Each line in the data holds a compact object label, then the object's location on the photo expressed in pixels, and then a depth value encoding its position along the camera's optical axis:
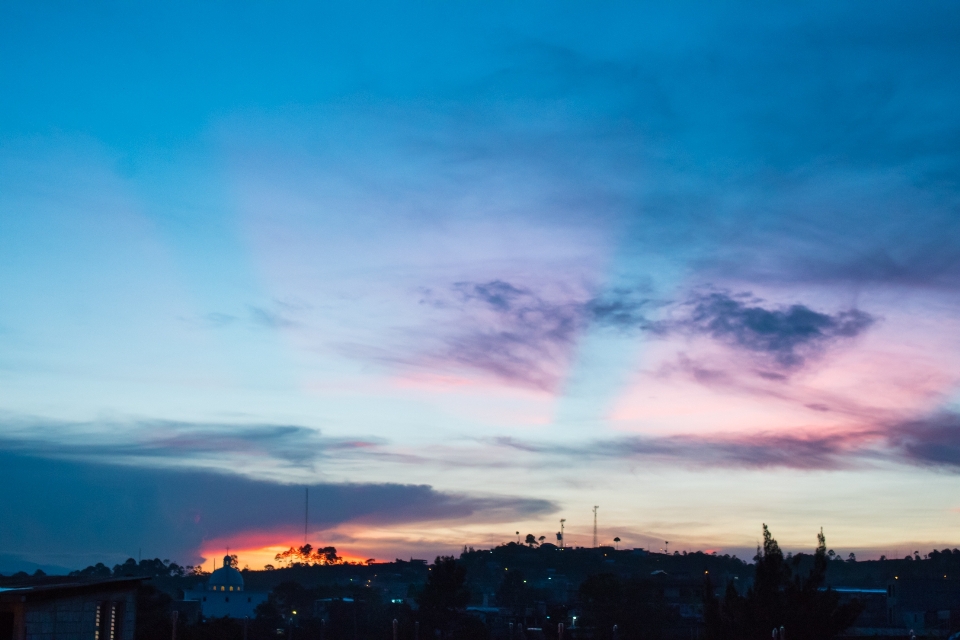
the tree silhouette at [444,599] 84.25
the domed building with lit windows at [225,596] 133.50
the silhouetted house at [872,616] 92.76
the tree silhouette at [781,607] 44.50
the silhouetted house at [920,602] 102.31
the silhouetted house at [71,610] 26.34
